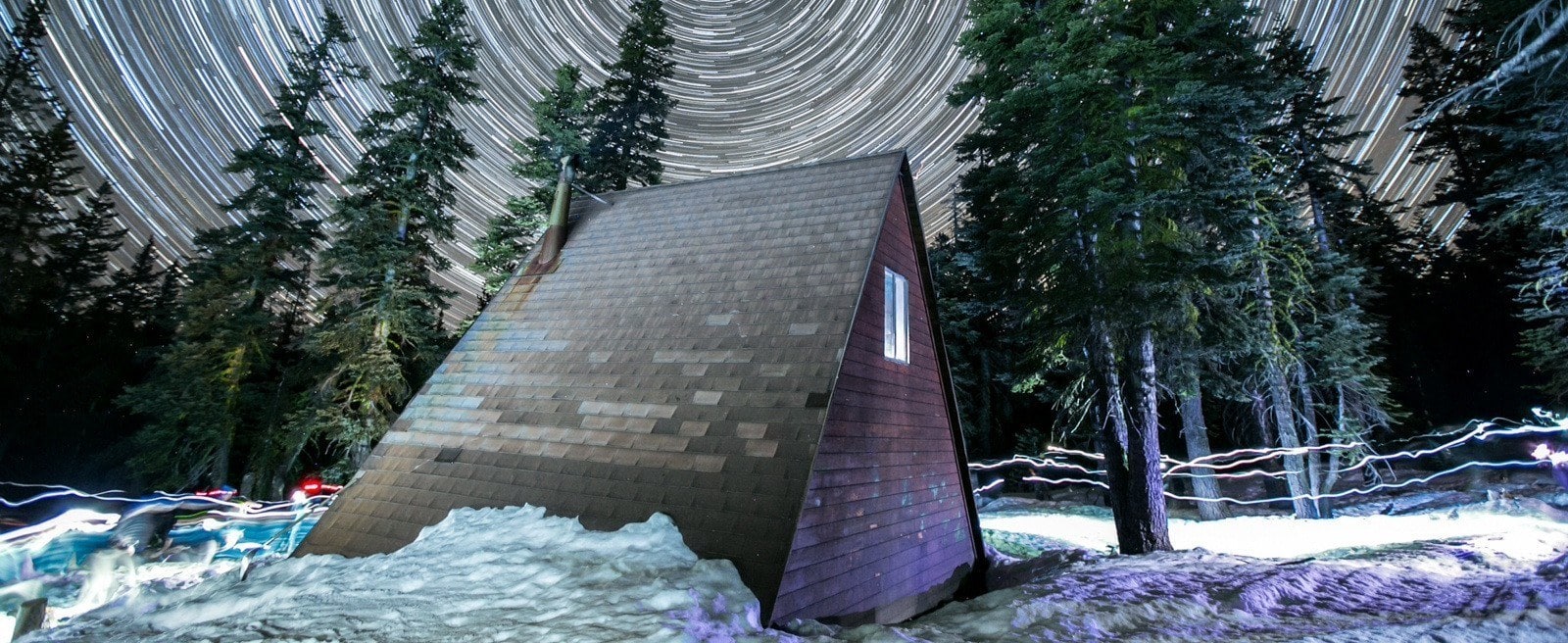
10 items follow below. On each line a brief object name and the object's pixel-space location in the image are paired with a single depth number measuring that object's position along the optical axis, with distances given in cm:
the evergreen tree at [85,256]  2903
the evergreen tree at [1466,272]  1880
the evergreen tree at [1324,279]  1598
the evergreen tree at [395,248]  1645
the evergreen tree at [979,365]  2541
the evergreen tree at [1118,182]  1001
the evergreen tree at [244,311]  1828
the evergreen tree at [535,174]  1895
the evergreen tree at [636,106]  2084
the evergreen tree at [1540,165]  979
